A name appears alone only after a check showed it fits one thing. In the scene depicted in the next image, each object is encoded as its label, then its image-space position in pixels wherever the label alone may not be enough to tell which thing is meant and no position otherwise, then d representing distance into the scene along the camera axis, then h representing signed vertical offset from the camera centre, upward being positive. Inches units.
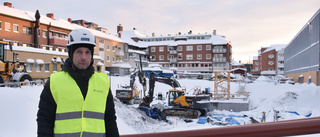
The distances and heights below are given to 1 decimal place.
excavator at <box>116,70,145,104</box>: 821.9 -90.8
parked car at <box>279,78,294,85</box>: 1525.0 -87.8
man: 66.6 -9.8
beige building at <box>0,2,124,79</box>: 1101.7 +164.6
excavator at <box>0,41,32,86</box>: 588.1 -15.0
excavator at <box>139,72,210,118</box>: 706.8 -114.5
